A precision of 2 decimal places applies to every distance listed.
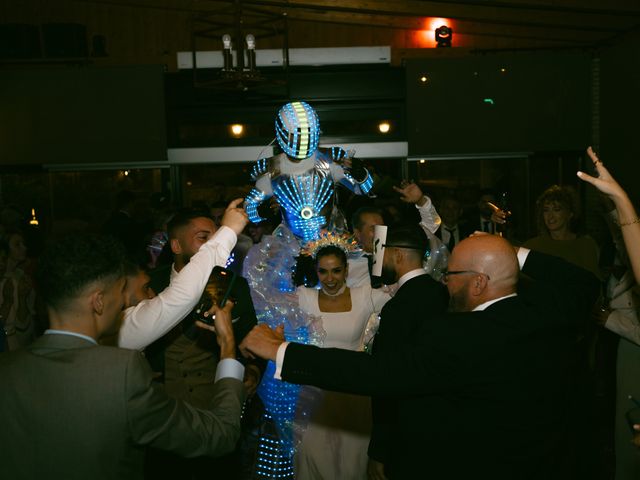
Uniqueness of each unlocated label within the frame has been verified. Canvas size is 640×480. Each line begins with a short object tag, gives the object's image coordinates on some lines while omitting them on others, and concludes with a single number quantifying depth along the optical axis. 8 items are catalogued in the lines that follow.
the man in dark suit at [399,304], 2.66
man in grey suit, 1.57
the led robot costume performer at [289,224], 3.48
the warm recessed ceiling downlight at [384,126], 8.52
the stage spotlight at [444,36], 8.55
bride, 3.31
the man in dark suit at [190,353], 2.85
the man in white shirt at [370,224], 4.12
